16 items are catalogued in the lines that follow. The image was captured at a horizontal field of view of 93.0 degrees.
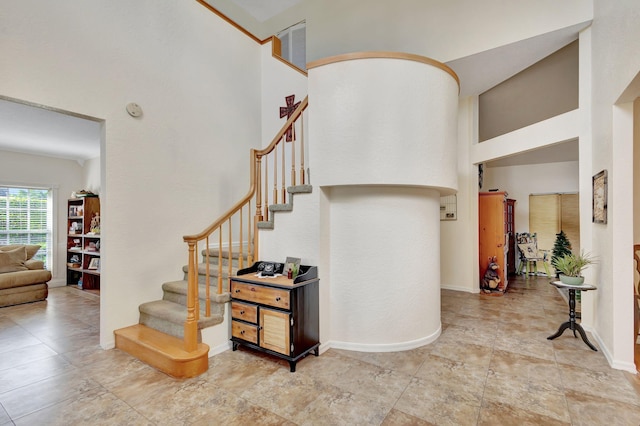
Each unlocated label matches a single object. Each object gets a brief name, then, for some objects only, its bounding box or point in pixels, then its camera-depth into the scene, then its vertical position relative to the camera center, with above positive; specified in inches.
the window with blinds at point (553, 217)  273.4 -3.4
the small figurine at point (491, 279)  213.2 -46.2
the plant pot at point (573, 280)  124.9 -27.6
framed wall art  113.5 +6.4
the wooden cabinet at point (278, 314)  106.7 -37.2
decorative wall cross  195.2 +68.3
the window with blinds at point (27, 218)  235.3 -3.3
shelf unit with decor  236.9 -24.3
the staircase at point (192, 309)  106.9 -40.1
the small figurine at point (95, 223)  239.0 -7.9
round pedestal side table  122.5 -44.3
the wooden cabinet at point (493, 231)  221.1 -13.1
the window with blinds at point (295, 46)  239.9 +134.5
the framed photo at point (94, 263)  233.8 -38.6
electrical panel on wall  223.1 +4.1
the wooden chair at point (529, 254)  281.9 -37.9
